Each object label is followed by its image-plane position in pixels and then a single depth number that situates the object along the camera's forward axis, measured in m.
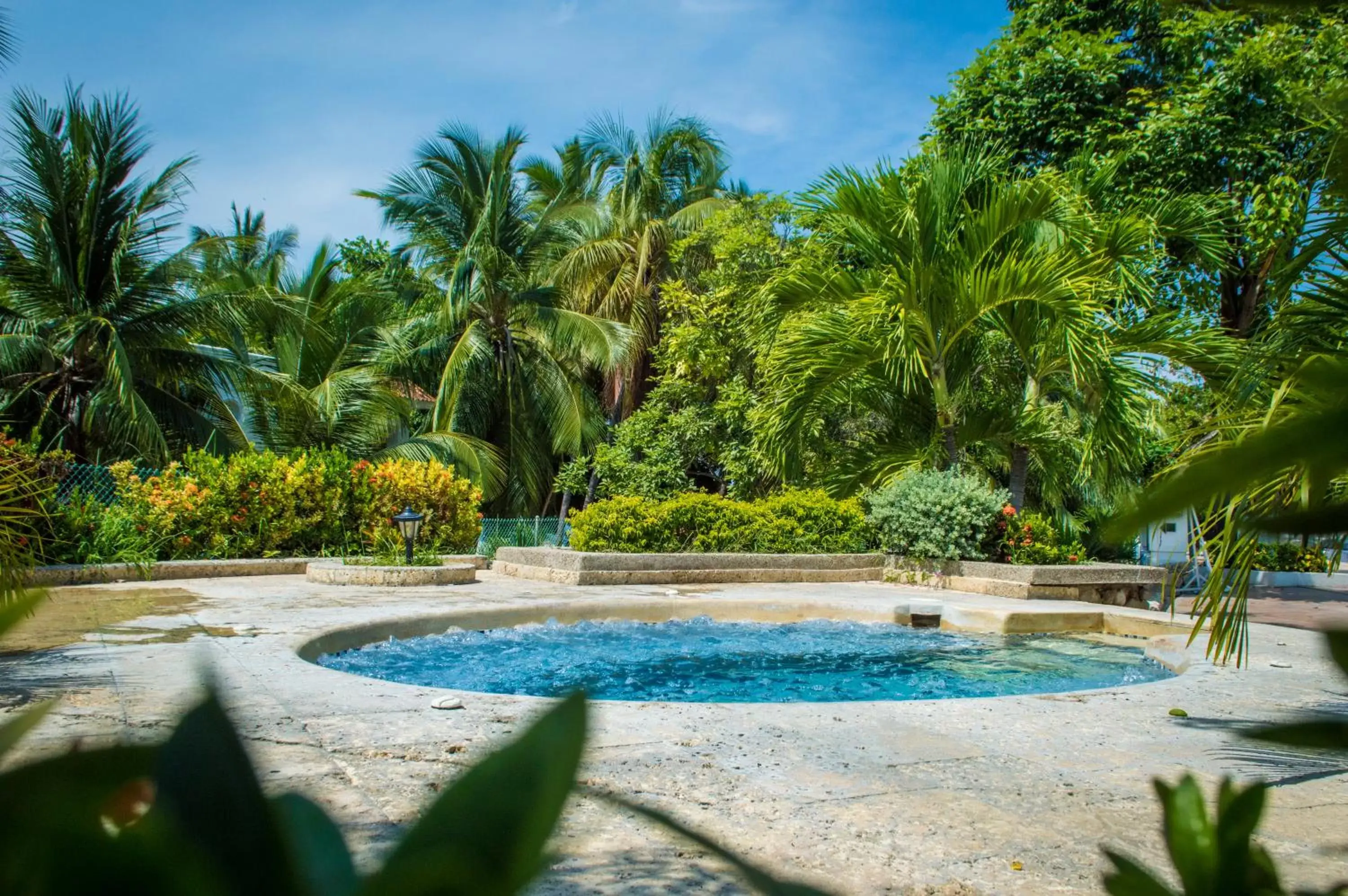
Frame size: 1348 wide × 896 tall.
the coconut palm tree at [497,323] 20.48
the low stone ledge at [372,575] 10.88
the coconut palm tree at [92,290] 13.54
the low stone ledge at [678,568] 11.84
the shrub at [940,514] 12.23
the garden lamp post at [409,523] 11.42
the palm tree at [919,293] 12.47
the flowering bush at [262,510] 10.82
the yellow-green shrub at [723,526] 12.70
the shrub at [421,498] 13.69
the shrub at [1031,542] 12.42
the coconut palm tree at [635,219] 22.41
